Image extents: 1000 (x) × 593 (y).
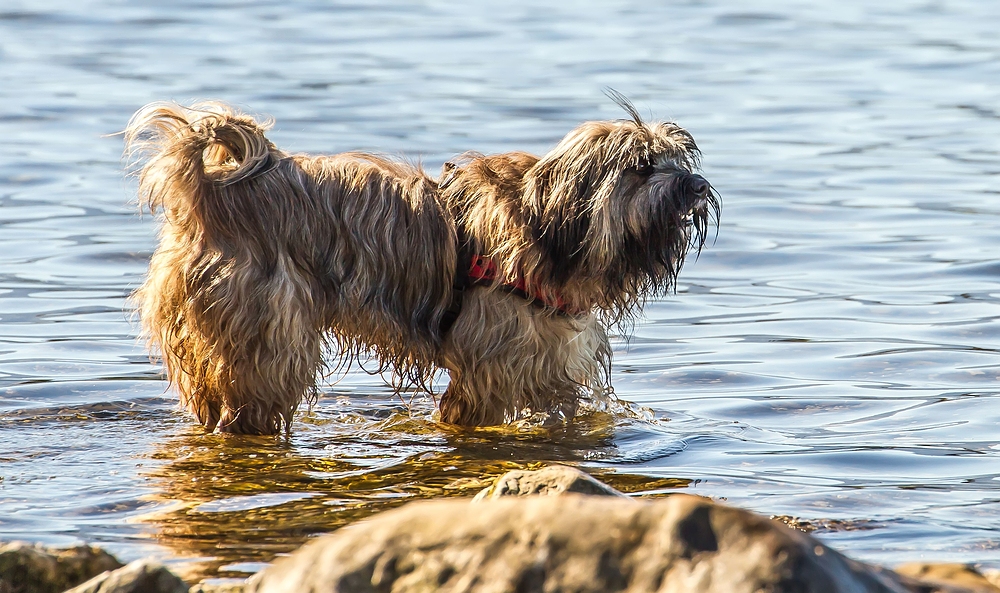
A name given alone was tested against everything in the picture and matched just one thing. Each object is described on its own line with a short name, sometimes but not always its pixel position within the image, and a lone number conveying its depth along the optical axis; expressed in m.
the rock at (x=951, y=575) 7.67
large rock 6.50
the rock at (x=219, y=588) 8.21
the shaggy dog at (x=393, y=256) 11.80
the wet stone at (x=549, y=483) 8.98
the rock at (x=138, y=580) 7.47
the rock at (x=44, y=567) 8.04
